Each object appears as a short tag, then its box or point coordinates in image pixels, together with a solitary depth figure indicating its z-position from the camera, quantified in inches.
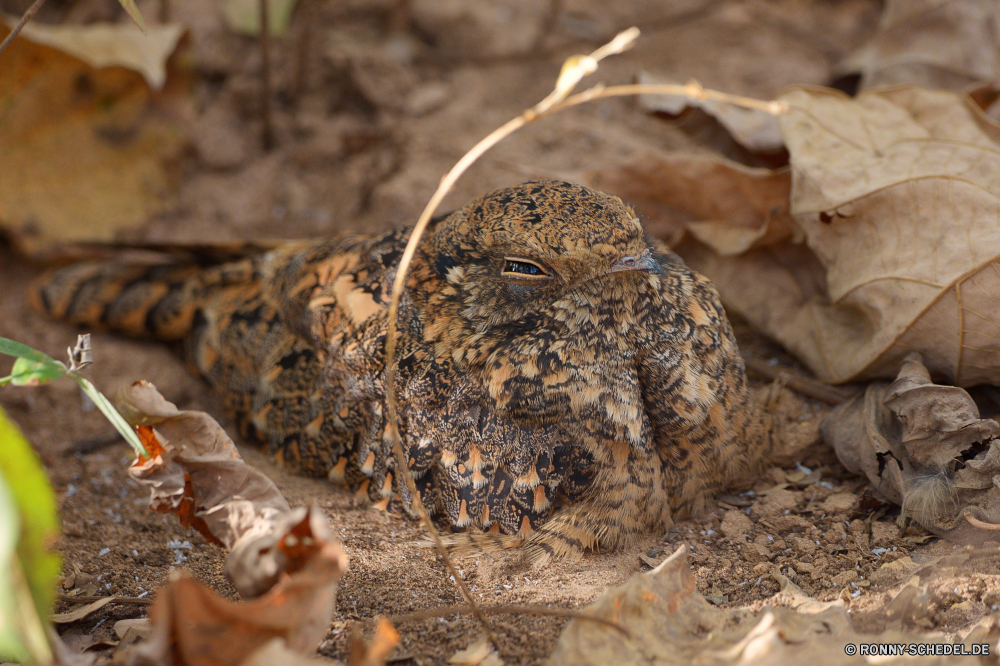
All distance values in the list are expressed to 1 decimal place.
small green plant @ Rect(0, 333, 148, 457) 68.2
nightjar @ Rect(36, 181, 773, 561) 86.7
